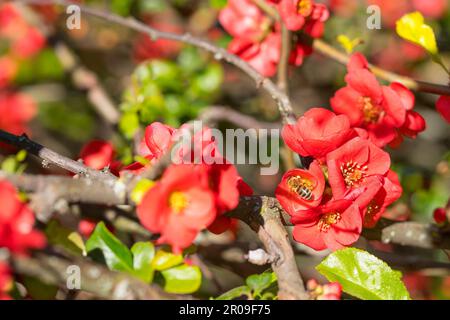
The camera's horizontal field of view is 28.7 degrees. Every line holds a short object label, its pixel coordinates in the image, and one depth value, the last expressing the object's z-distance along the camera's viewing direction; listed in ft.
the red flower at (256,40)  1.69
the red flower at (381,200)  1.29
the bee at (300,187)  1.25
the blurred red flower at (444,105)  1.45
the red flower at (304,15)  1.54
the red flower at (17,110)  3.16
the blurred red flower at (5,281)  1.25
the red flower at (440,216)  1.49
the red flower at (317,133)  1.26
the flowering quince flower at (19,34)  2.99
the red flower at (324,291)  1.13
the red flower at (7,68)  3.08
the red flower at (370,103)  1.42
